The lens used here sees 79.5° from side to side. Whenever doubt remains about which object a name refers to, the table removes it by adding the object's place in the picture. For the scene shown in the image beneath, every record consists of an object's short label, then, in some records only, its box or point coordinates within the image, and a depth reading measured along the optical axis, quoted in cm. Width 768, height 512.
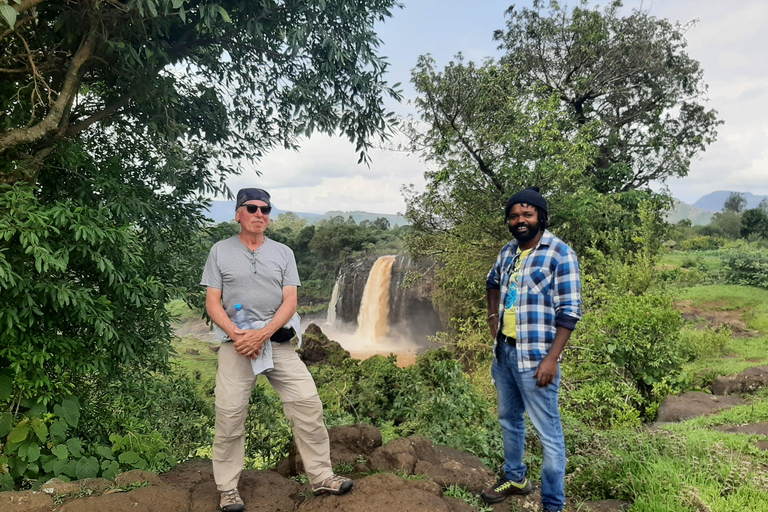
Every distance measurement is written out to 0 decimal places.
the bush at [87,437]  318
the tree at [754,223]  3000
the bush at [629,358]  568
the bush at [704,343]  902
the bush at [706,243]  3011
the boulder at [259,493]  276
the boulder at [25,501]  268
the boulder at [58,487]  291
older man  278
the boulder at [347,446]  347
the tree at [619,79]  1409
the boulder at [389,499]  251
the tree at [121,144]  342
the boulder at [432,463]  315
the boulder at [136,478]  308
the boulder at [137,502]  261
